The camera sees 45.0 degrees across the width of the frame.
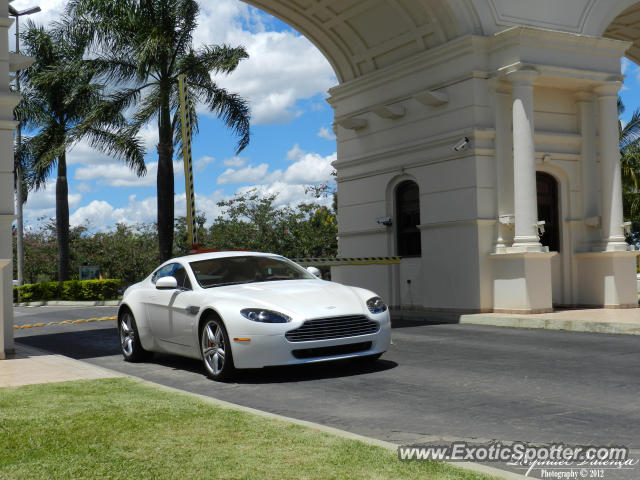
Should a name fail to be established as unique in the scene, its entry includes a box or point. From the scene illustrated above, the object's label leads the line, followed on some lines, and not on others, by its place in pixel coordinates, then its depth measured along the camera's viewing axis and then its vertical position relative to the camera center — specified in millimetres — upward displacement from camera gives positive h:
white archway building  16891 +2518
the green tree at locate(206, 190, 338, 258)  43688 +1825
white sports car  8180 -585
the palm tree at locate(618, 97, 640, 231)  40469 +4525
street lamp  35062 +4162
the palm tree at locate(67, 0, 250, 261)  24484 +6546
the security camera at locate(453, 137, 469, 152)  17250 +2532
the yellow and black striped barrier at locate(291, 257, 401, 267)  16969 -15
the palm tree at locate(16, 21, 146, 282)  28516 +6865
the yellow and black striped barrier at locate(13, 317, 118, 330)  19422 -1430
